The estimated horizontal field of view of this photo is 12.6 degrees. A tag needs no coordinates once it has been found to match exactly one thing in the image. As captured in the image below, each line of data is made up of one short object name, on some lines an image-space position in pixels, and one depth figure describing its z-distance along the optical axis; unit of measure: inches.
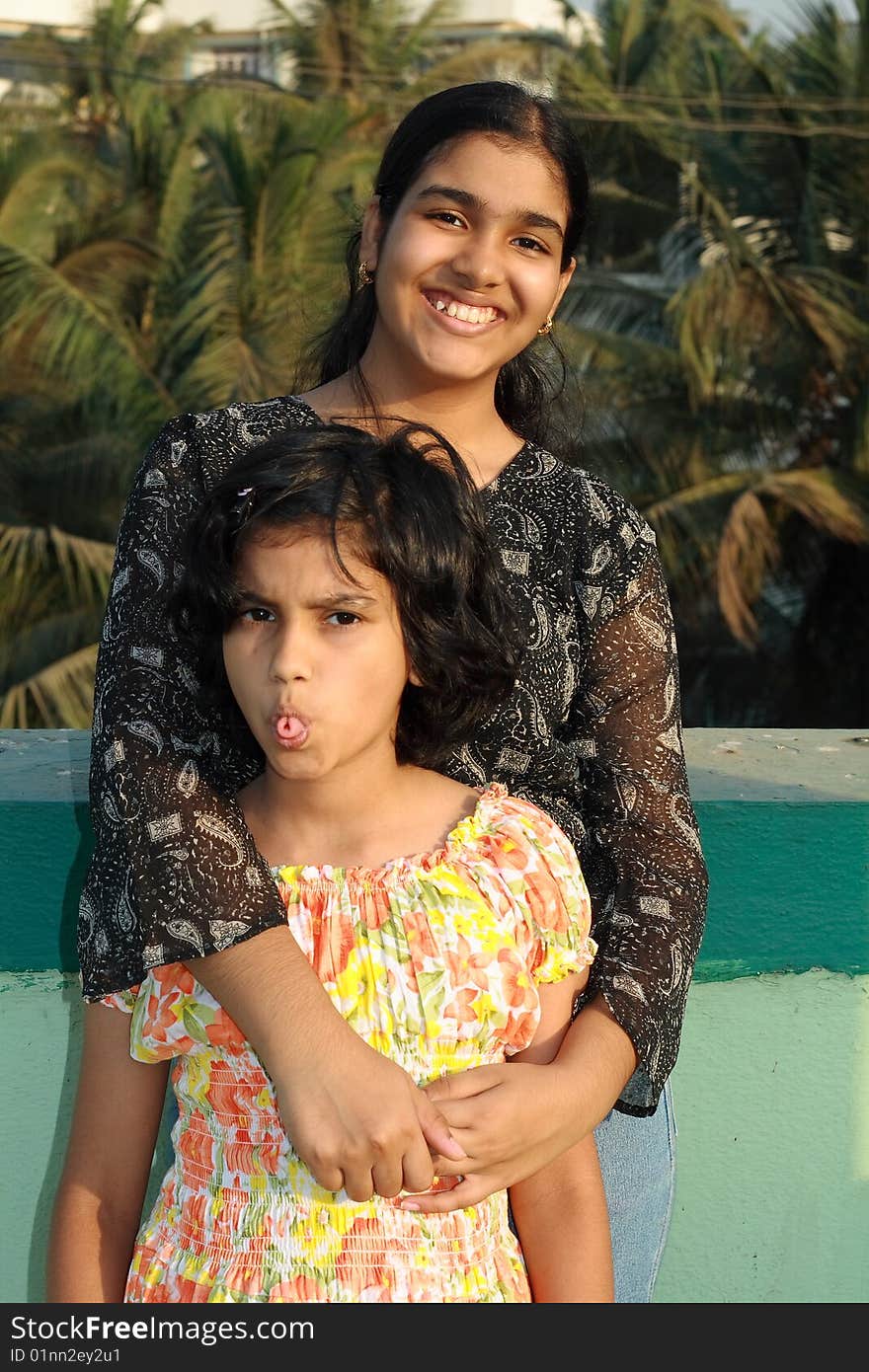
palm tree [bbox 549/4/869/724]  577.3
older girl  100.9
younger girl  101.8
